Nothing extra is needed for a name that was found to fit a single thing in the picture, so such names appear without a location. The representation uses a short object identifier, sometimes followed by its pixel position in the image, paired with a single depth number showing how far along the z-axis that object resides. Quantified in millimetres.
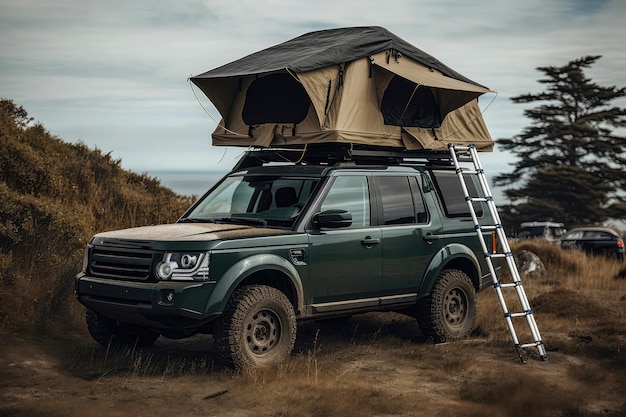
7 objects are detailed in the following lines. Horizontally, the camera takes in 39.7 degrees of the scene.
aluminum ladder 9664
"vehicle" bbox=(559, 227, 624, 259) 25250
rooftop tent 9719
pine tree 58688
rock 18188
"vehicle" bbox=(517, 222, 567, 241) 34562
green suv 8047
